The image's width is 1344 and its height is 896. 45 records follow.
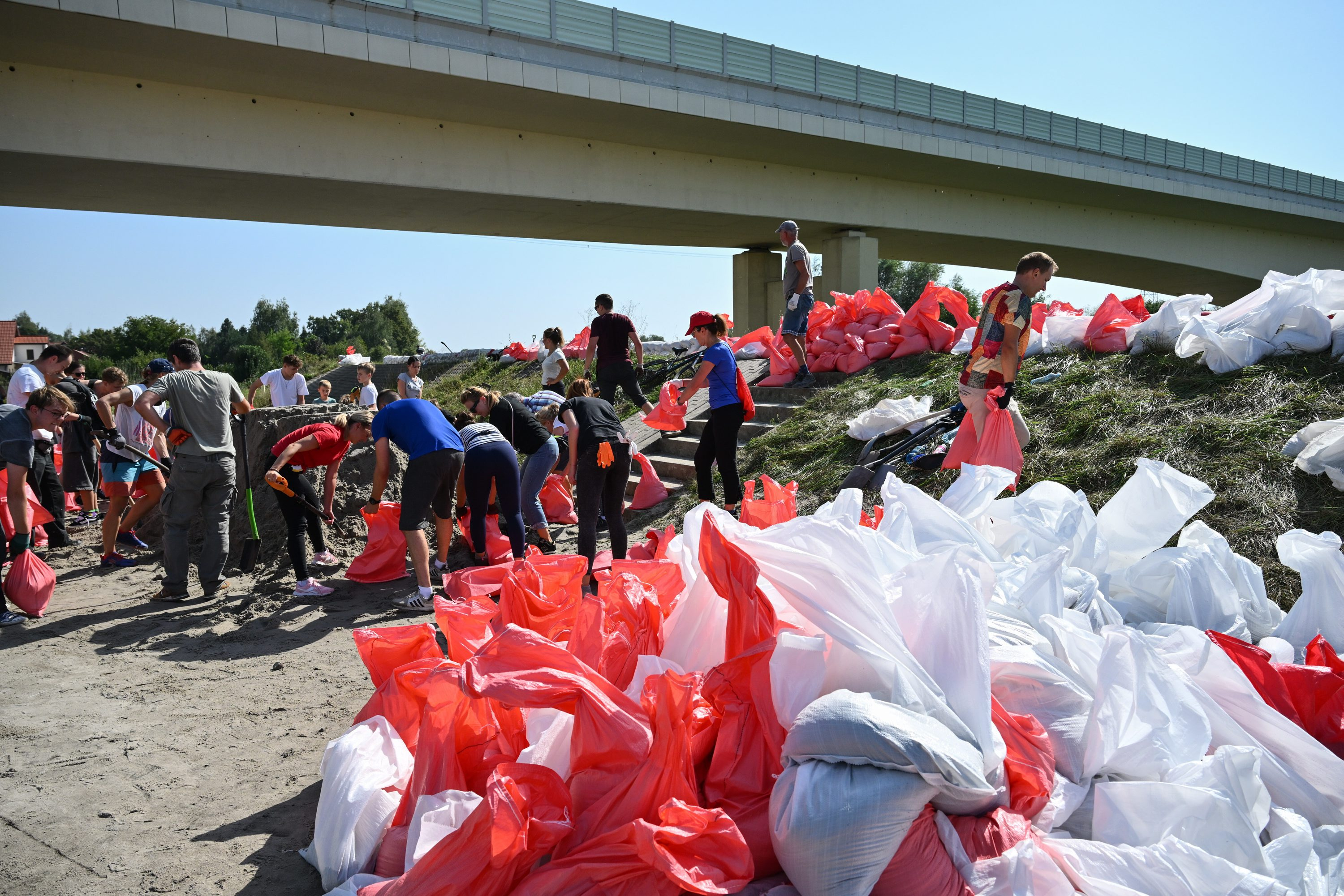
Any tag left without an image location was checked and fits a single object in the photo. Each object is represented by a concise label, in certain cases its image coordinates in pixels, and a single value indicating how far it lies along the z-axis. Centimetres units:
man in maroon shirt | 745
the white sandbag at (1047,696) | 195
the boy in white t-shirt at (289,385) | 908
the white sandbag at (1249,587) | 280
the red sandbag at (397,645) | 253
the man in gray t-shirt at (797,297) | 731
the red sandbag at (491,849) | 166
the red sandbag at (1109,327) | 635
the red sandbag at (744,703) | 181
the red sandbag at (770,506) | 300
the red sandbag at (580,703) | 183
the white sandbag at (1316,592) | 260
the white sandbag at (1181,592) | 275
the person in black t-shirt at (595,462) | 474
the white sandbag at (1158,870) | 157
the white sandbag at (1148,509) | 303
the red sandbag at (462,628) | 251
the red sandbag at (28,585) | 455
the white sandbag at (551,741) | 200
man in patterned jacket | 407
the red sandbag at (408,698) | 230
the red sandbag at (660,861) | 157
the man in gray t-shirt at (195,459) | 488
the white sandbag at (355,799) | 203
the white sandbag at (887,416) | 599
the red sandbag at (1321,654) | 226
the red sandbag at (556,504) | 661
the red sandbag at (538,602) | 263
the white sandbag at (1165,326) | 602
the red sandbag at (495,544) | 550
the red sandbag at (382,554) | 528
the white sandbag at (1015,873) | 162
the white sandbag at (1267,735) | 190
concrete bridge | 965
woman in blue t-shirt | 555
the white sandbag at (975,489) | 309
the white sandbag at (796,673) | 183
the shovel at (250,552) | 510
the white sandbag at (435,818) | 183
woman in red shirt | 501
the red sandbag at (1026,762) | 181
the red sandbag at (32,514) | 507
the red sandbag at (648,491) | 679
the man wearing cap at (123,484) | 598
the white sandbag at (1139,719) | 190
